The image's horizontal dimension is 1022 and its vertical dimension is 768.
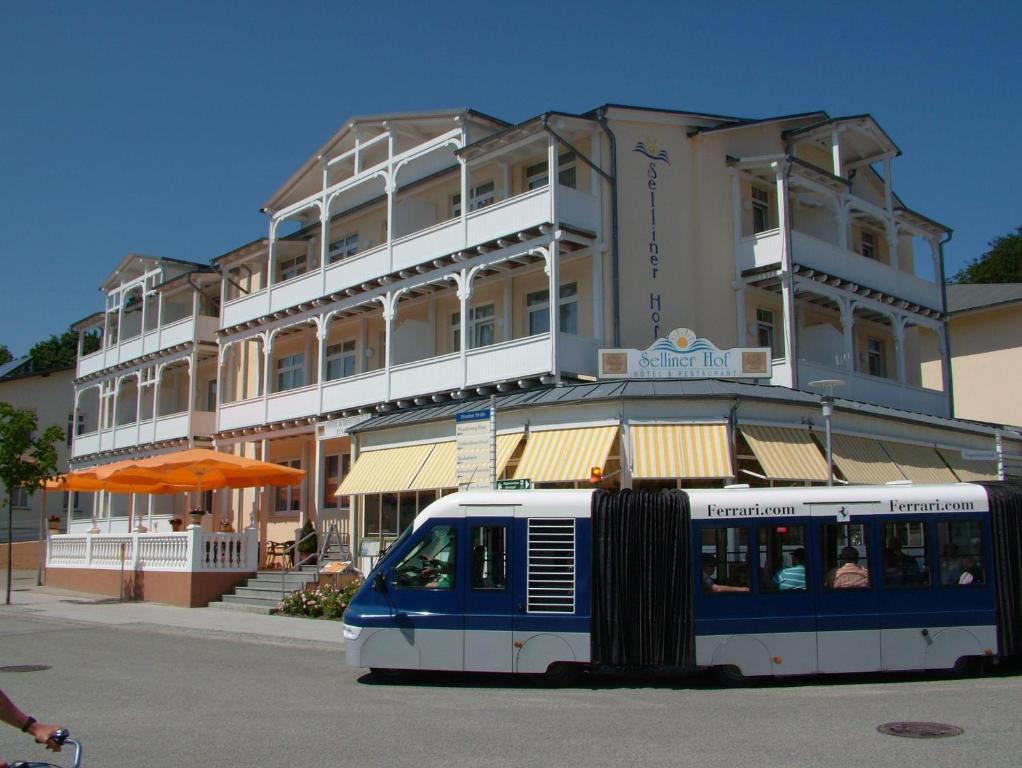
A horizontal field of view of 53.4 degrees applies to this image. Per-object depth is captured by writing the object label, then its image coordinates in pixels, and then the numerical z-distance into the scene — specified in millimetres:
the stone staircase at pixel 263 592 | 22812
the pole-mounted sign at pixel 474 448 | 19062
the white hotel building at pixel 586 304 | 21625
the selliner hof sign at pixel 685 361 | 21812
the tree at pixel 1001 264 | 65500
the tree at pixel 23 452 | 25078
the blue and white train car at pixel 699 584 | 12406
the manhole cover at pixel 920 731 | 8984
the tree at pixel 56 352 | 72812
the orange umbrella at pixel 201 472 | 25344
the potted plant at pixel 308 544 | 27969
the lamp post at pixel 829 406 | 17241
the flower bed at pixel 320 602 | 20828
